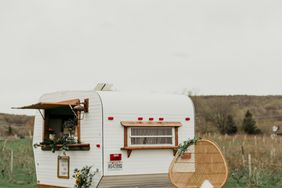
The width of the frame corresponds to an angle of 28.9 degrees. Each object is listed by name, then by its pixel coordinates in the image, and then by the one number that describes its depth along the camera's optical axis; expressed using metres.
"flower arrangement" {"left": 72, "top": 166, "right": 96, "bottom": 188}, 10.57
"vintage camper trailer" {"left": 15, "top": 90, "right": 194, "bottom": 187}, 10.62
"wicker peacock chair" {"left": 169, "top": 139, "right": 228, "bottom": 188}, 9.92
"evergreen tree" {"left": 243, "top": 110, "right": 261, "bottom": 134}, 52.53
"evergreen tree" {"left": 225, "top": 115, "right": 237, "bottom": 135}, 51.63
